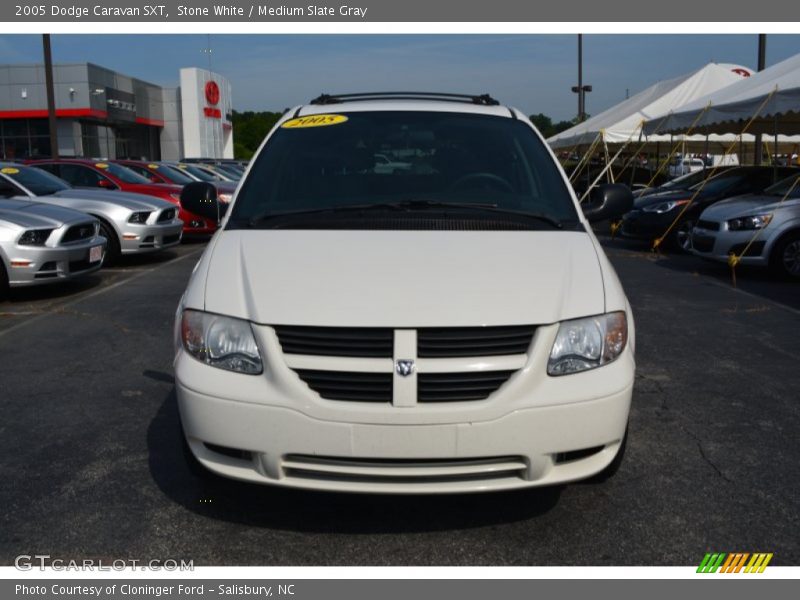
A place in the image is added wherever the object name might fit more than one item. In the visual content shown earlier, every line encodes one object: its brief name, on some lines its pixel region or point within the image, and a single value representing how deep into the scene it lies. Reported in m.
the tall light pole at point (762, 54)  20.58
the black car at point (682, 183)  15.64
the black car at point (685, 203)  13.80
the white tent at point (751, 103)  11.99
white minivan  2.88
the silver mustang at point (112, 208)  11.05
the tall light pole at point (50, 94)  23.62
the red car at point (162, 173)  16.53
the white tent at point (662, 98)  20.23
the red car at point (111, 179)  13.89
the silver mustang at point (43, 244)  8.49
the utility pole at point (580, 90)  42.31
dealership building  39.94
